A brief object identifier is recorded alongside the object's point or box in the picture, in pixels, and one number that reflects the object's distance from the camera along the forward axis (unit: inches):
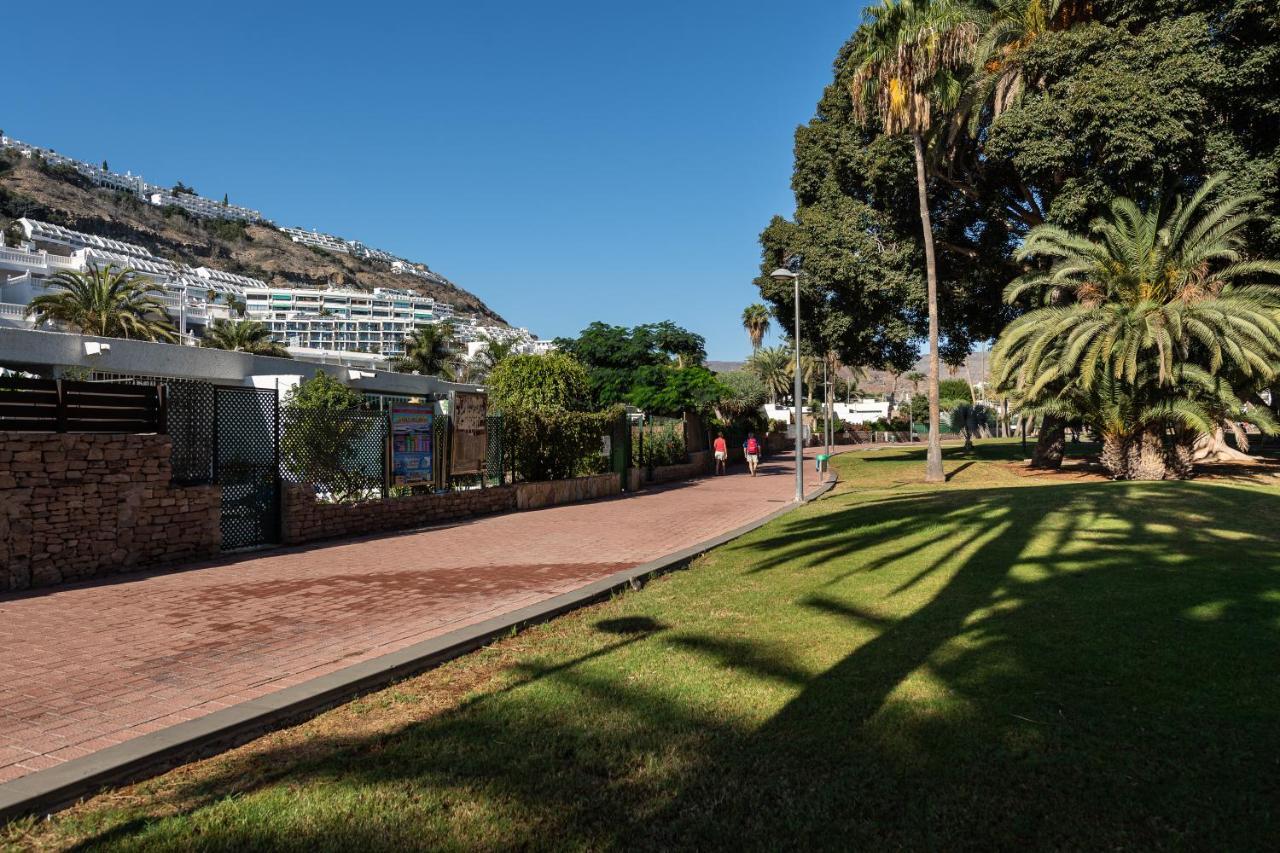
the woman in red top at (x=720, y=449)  1275.8
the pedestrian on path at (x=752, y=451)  1232.2
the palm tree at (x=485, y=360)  2734.0
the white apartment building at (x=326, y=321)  6632.4
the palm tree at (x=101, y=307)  1603.1
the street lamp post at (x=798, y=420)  813.2
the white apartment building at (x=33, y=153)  7394.7
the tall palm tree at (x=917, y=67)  919.0
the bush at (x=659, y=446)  1069.6
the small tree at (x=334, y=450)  507.2
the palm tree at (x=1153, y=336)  745.0
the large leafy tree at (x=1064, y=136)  820.0
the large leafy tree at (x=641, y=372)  1370.6
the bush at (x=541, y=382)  1171.3
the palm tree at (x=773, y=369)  3425.2
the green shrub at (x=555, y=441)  759.7
